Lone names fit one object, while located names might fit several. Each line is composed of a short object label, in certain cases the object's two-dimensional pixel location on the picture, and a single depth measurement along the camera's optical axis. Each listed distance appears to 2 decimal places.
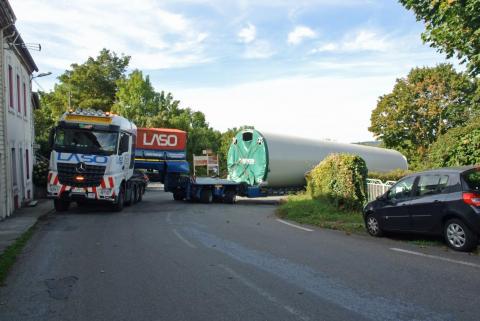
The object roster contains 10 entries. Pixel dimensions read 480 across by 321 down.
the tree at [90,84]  52.84
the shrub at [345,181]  15.56
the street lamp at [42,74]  24.92
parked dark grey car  8.32
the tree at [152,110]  45.34
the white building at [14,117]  15.17
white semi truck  16.25
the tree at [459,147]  15.81
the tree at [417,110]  37.41
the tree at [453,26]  9.89
